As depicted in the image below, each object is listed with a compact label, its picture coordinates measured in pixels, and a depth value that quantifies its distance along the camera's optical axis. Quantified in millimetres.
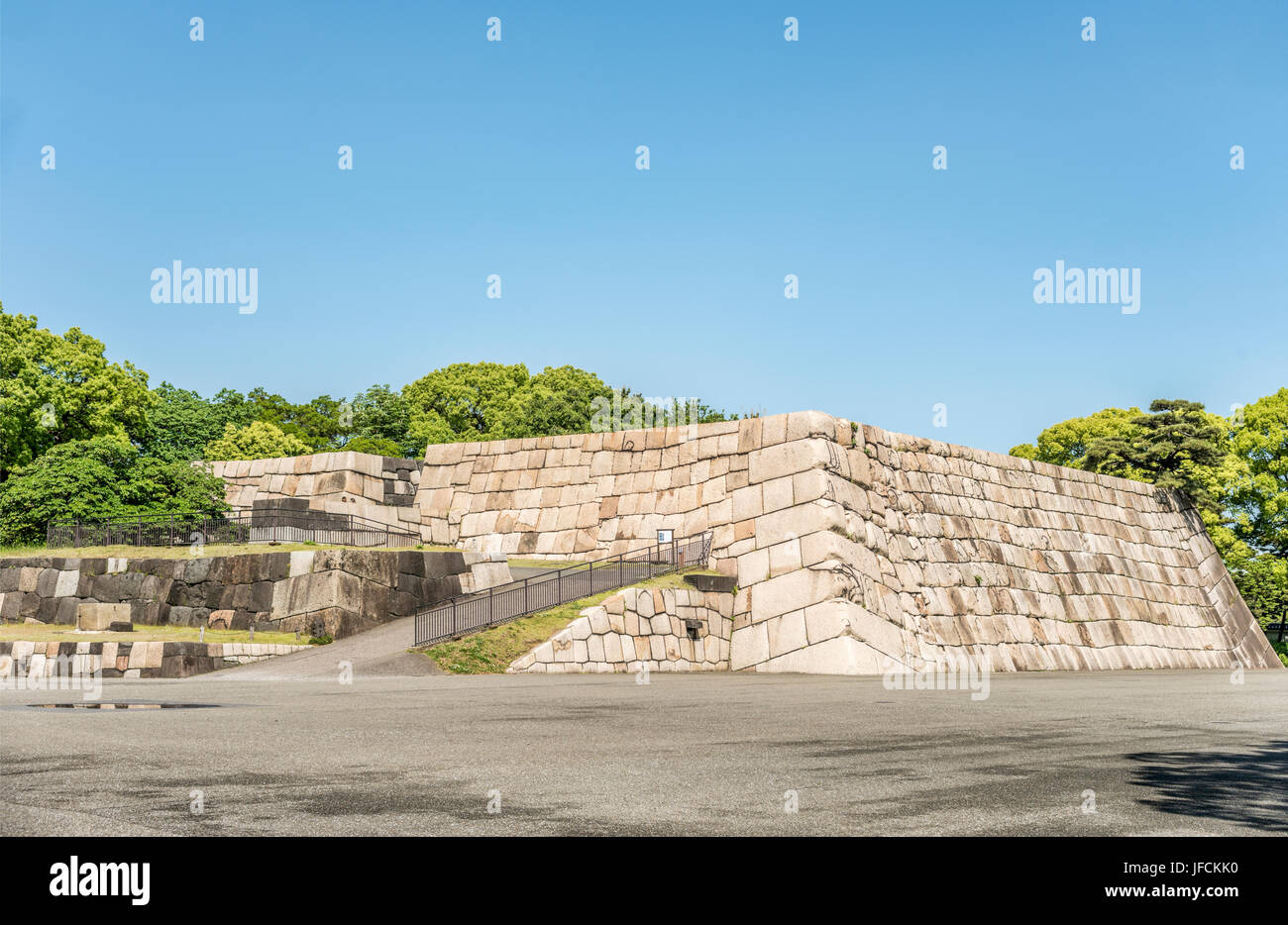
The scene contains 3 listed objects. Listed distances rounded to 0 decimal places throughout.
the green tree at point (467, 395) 72812
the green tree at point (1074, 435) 69062
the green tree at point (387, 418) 68938
